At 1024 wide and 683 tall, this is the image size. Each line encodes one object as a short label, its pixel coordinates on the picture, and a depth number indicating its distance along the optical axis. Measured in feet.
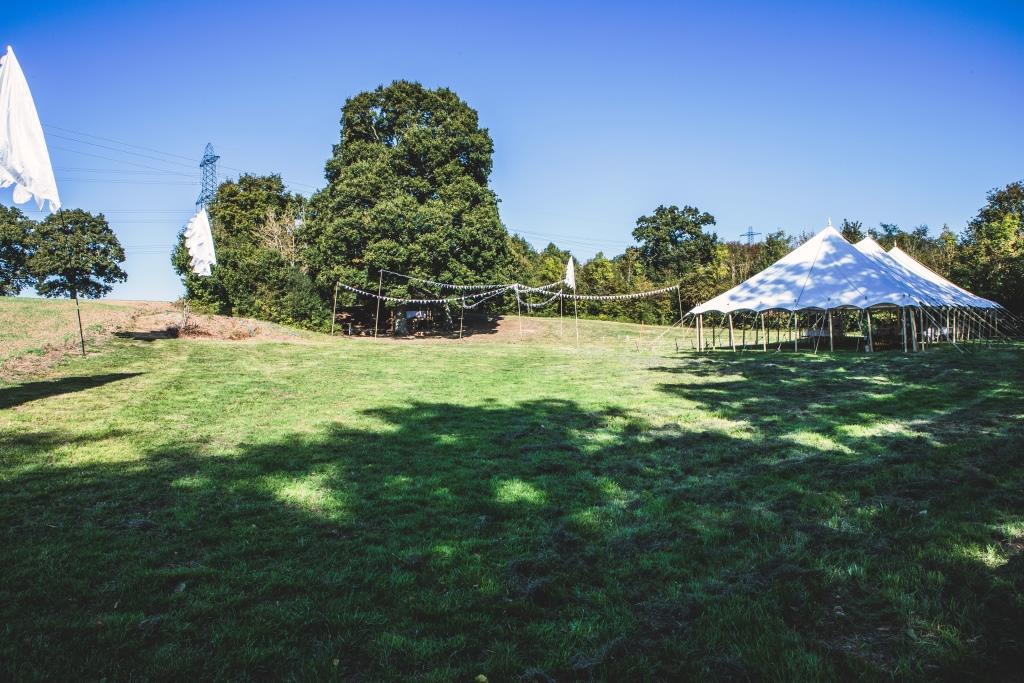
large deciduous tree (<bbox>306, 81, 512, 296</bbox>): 82.23
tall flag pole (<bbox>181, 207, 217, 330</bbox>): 56.03
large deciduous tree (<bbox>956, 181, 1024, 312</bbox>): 84.53
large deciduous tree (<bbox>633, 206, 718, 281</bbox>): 192.13
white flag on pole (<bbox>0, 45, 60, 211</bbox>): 26.70
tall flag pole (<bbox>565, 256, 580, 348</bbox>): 97.09
